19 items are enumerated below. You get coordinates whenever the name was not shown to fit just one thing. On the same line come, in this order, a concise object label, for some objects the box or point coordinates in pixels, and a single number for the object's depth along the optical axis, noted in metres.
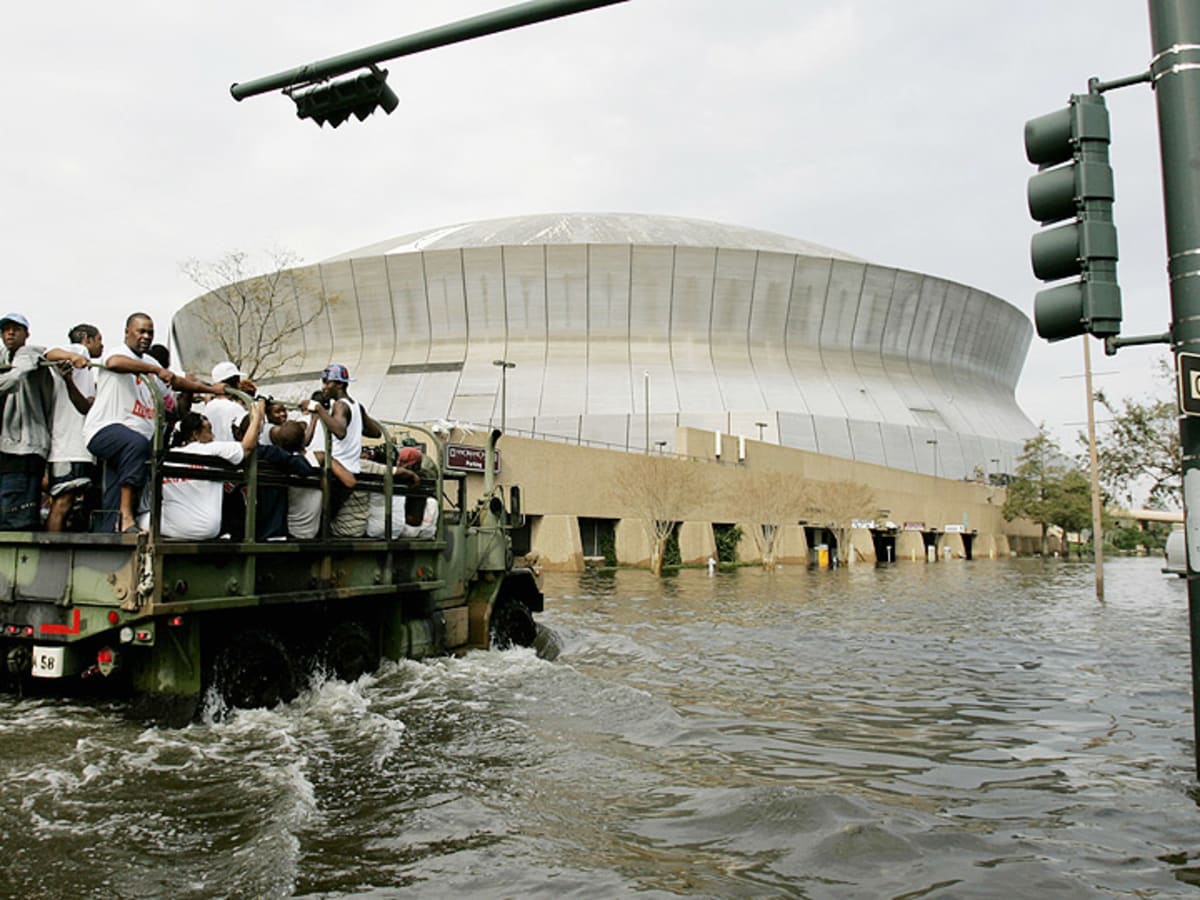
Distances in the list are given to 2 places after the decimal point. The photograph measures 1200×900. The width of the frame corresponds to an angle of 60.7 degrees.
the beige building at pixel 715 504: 44.38
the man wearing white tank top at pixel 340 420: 8.96
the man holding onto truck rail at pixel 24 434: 7.63
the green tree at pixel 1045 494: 86.38
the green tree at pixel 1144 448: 37.72
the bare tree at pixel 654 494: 47.19
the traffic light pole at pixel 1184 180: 5.91
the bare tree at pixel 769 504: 52.62
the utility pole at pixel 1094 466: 30.91
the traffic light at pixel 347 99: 9.49
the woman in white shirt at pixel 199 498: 7.26
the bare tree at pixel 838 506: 57.78
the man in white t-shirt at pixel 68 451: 7.63
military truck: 6.89
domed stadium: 72.06
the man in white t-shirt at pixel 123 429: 7.20
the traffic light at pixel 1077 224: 5.99
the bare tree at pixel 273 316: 73.56
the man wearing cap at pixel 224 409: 8.50
